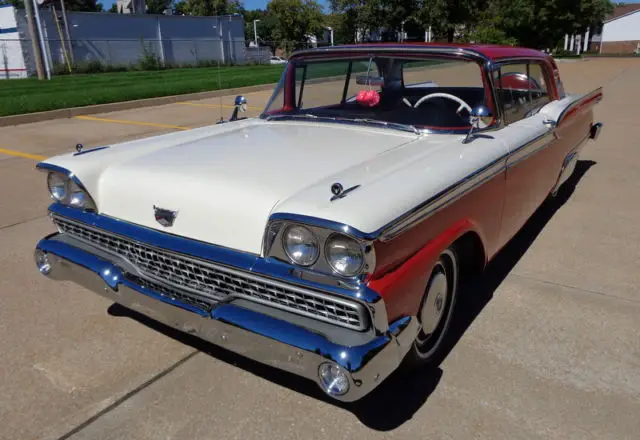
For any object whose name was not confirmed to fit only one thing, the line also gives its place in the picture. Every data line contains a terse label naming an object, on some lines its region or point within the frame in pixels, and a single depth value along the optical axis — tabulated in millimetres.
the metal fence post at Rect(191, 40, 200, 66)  34103
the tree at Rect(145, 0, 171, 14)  74438
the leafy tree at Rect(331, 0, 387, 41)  37031
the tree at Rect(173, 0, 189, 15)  72788
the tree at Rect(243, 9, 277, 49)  57978
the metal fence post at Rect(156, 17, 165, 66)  32512
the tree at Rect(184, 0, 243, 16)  67250
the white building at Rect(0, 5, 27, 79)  27297
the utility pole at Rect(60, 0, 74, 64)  27125
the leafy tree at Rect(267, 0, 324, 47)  53406
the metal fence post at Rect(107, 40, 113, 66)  30053
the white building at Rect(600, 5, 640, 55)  63406
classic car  1963
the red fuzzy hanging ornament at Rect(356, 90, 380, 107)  3592
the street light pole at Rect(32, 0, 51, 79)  18747
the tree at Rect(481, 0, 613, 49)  35812
